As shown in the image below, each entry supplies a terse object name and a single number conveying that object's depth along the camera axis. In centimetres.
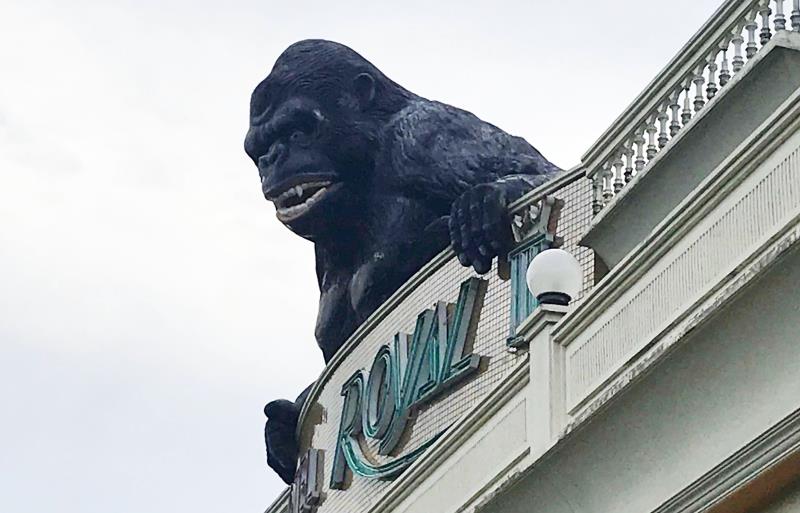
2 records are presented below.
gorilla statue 2119
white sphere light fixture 1403
